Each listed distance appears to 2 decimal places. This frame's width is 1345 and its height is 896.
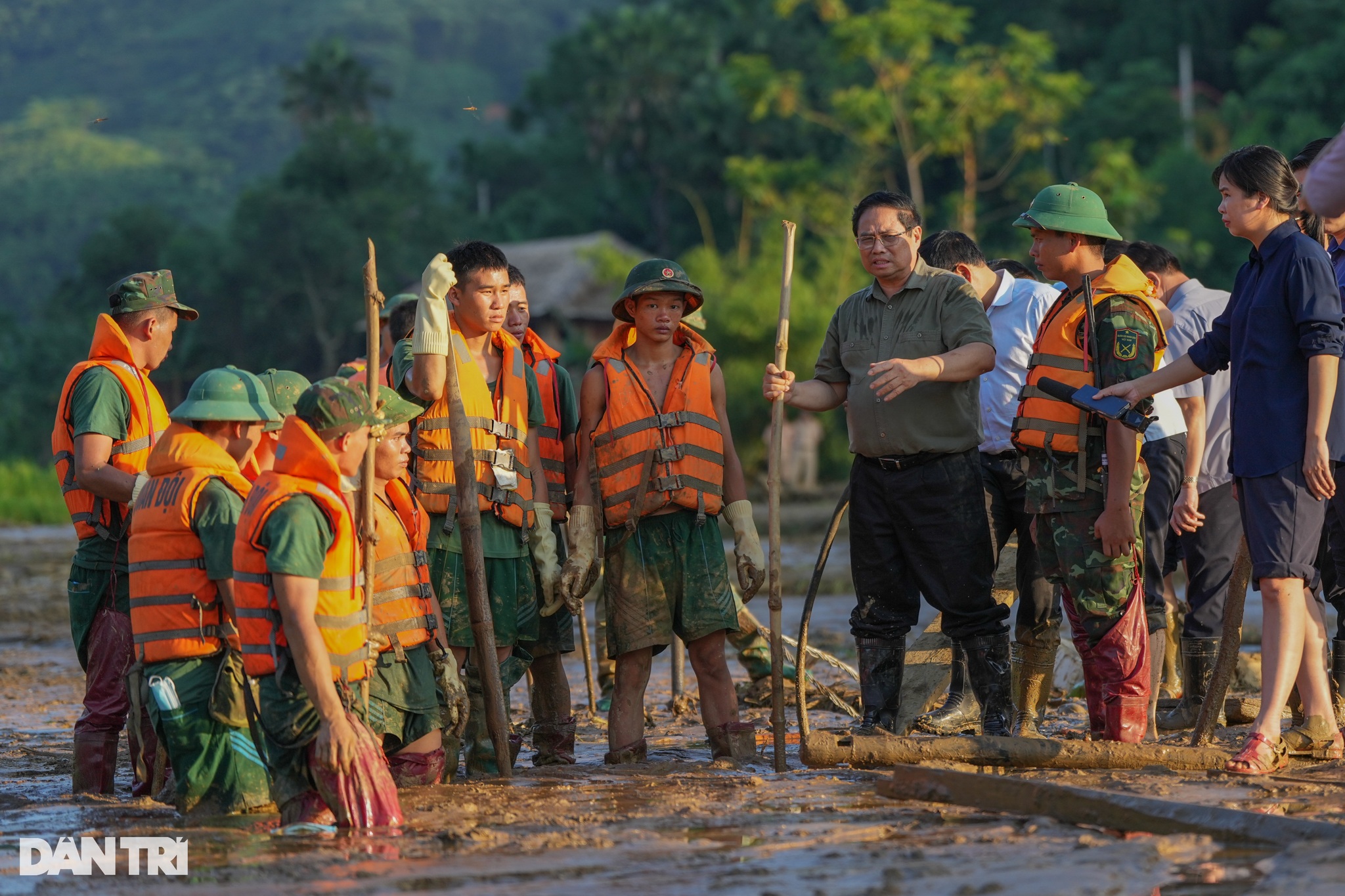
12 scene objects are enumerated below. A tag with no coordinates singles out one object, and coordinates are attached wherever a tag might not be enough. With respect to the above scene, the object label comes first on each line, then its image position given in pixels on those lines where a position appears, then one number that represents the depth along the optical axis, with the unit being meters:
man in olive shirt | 13.02
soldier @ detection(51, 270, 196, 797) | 12.70
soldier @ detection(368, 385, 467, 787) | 11.48
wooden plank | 9.20
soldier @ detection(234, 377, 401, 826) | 10.05
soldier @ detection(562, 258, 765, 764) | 13.04
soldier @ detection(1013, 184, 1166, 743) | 12.08
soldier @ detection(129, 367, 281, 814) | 11.17
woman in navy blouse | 10.97
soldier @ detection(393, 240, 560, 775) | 12.92
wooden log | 11.47
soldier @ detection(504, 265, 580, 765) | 13.56
